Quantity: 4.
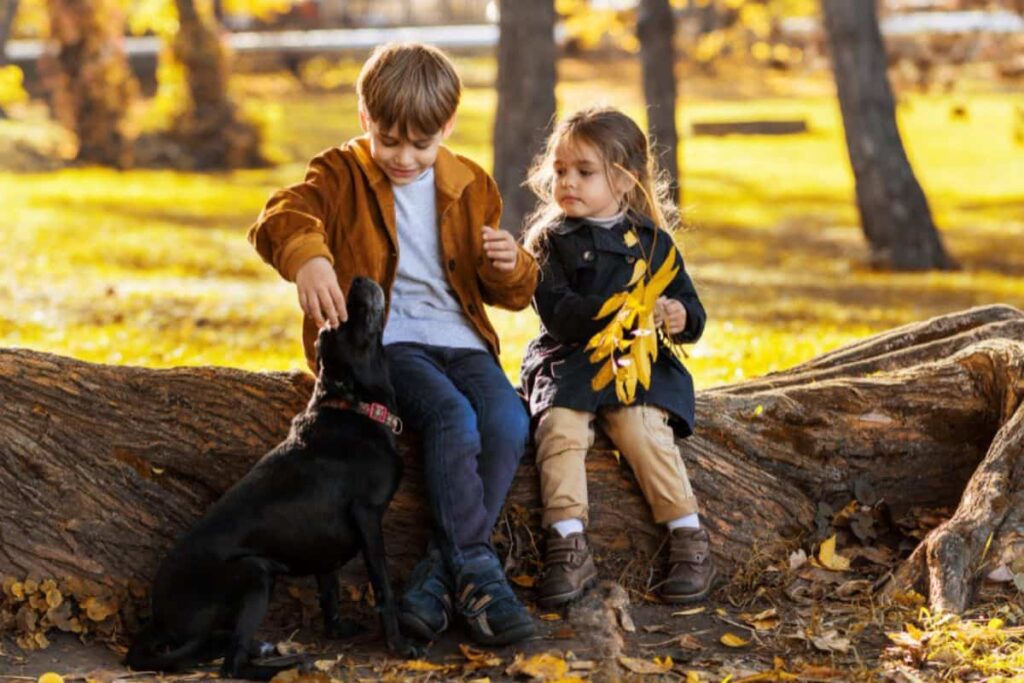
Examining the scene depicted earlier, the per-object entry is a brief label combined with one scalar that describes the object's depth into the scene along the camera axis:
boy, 9.15
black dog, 8.73
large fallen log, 9.59
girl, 9.88
